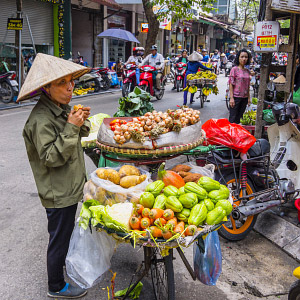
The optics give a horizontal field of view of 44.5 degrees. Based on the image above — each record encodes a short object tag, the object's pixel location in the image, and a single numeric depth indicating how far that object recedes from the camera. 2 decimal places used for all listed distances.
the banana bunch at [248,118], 6.66
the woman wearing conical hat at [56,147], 2.33
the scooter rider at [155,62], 12.31
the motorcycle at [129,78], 11.95
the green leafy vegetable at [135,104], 4.44
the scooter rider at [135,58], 13.30
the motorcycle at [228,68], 24.44
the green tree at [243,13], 34.97
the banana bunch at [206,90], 11.23
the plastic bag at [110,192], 2.49
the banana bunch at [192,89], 11.19
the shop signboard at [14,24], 10.34
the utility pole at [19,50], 10.62
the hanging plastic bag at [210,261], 2.59
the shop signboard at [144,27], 21.09
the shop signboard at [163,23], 13.77
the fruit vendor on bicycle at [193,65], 11.03
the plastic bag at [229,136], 3.59
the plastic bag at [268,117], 5.56
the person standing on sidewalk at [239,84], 6.48
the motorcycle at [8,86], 10.79
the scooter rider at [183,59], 15.57
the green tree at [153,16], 10.87
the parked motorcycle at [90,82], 14.21
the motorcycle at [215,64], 25.72
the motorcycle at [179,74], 15.10
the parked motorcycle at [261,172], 3.56
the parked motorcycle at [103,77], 14.60
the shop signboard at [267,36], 5.08
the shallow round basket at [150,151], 2.86
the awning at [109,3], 15.13
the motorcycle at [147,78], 11.74
